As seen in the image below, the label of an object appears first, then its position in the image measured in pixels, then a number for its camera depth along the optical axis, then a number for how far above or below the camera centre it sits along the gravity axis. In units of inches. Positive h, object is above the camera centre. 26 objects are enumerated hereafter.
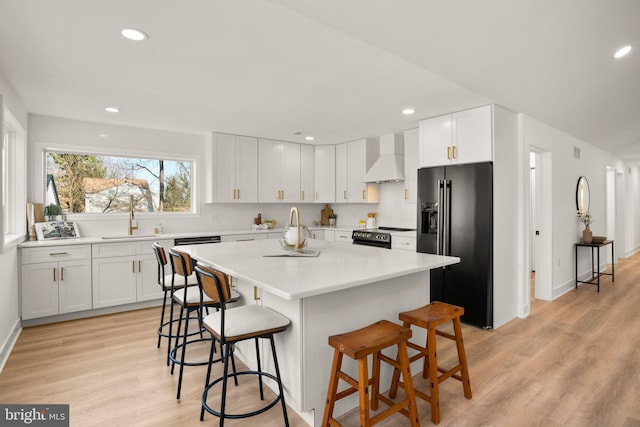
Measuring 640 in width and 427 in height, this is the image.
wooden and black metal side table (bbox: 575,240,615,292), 209.2 -26.8
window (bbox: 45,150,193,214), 172.6 +17.1
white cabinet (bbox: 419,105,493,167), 142.3 +33.2
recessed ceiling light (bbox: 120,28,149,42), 85.2 +45.8
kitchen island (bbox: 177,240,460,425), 77.2 -22.1
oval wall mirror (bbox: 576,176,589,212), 214.3 +10.7
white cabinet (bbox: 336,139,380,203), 220.4 +28.6
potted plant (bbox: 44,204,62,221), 163.5 +1.5
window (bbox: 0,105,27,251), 143.4 +15.0
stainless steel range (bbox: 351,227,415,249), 186.1 -13.5
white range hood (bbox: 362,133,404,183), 201.3 +30.7
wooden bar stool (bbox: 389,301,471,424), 81.6 -33.7
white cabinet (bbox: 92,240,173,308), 160.1 -28.5
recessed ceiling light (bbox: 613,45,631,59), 110.1 +52.3
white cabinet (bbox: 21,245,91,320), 144.6 -28.6
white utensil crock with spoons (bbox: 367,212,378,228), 228.4 -4.1
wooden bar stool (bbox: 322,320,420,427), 68.1 -31.5
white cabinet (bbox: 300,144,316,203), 238.2 +28.2
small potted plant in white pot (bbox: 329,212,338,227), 252.2 -4.3
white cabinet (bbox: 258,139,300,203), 218.4 +28.0
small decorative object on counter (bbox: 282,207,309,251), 112.5 -8.1
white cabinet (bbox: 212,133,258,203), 201.2 +27.7
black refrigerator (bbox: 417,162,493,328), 141.5 -8.8
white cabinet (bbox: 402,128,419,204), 188.8 +27.6
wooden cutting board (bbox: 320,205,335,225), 258.0 -0.6
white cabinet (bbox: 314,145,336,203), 238.2 +28.0
